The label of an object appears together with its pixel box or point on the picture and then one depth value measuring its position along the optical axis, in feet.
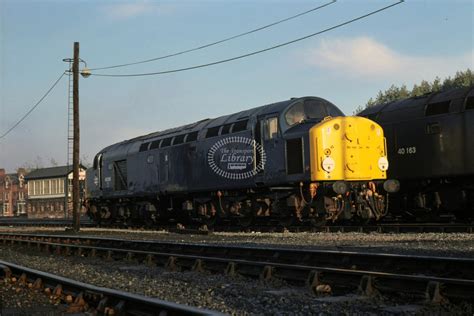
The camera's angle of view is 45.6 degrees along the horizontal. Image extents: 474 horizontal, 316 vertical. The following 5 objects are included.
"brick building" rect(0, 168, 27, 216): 323.78
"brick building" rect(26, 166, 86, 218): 242.17
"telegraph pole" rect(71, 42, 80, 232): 77.36
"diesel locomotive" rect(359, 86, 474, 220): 54.65
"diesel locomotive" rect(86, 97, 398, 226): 53.31
